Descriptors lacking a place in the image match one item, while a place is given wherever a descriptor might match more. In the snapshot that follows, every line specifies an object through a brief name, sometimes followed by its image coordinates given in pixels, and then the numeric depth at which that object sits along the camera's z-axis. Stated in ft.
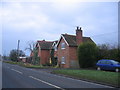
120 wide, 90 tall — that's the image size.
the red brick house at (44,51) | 94.98
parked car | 45.40
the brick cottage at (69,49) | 71.05
